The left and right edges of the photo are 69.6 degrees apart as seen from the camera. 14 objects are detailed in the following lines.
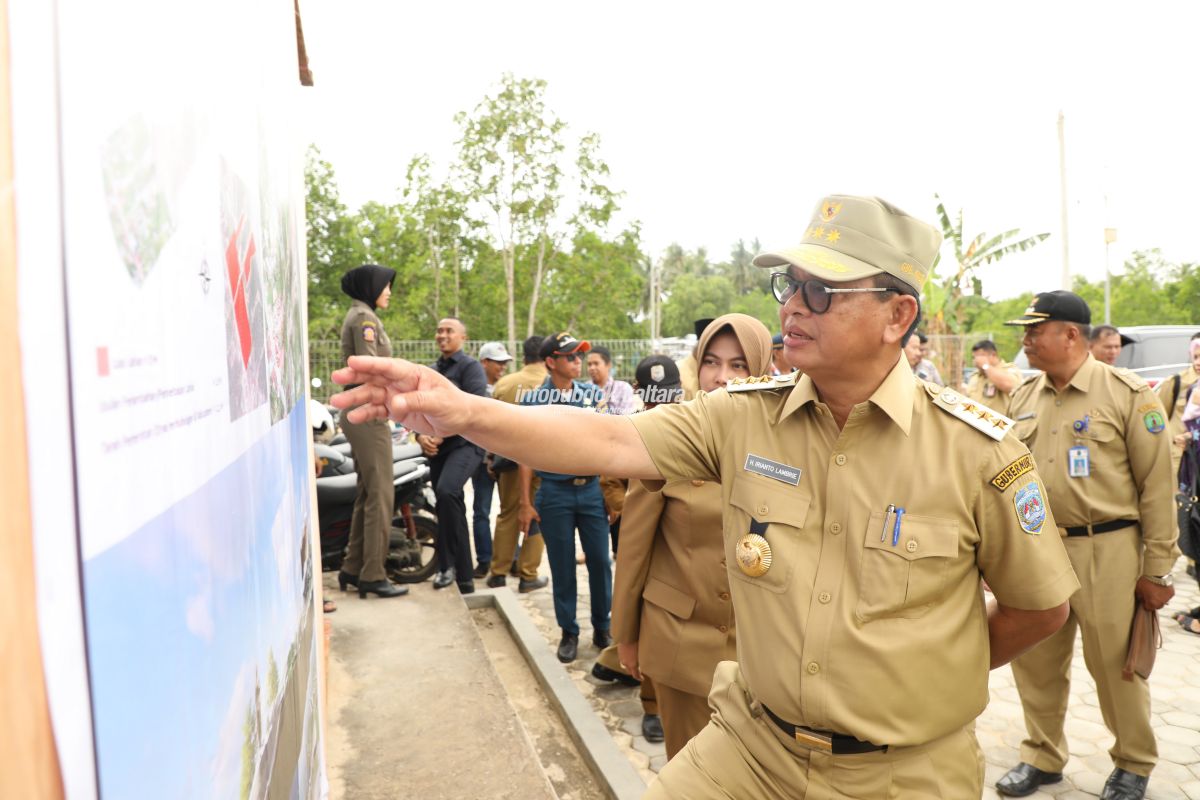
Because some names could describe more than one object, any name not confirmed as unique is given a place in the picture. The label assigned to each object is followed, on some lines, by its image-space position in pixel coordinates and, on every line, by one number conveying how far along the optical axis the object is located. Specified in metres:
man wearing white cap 7.16
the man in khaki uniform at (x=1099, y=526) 3.62
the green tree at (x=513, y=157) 22.88
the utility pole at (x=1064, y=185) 19.08
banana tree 21.81
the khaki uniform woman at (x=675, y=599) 2.95
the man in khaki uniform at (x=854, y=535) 1.95
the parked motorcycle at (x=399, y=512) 6.06
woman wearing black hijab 5.48
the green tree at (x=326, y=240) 25.50
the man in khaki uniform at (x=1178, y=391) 6.45
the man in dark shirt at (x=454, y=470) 6.21
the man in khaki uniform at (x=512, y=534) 6.84
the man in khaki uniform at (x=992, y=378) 7.40
